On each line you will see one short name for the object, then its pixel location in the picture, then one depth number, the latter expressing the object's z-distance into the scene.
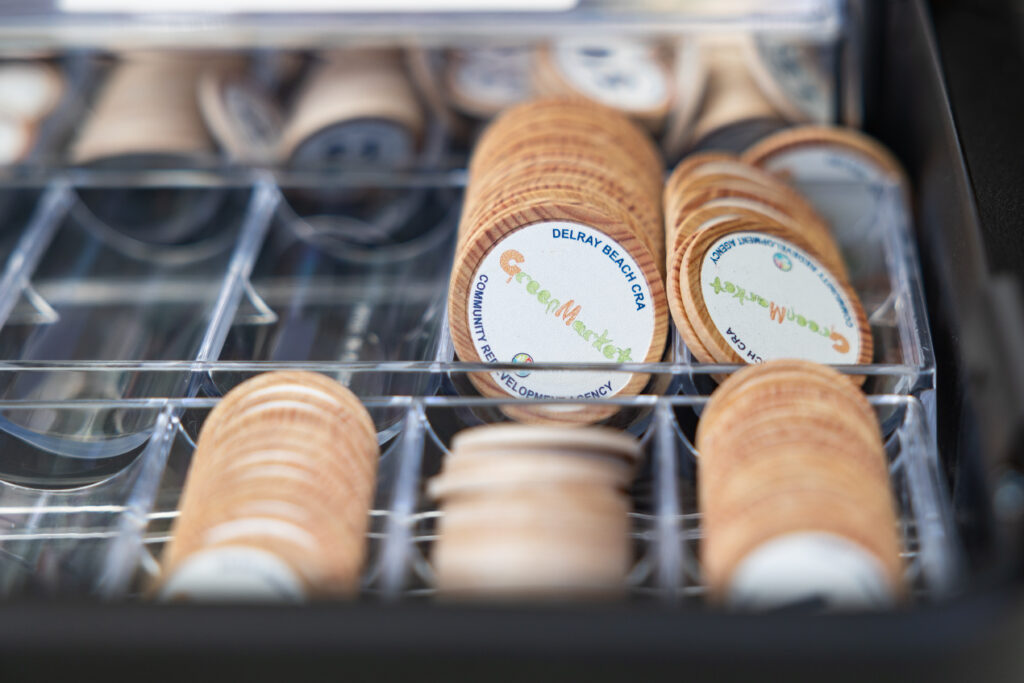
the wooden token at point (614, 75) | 0.56
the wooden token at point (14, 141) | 0.56
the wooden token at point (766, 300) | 0.49
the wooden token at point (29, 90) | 0.57
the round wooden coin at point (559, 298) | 0.49
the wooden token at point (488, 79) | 0.57
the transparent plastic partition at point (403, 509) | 0.47
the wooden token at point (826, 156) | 0.54
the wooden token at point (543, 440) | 0.46
